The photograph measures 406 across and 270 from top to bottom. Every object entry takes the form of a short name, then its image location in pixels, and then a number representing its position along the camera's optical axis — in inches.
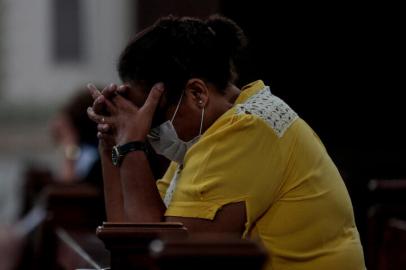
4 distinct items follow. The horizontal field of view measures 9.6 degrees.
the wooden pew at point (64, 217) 432.2
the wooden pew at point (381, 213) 398.1
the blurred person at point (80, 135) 519.5
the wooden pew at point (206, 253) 173.2
